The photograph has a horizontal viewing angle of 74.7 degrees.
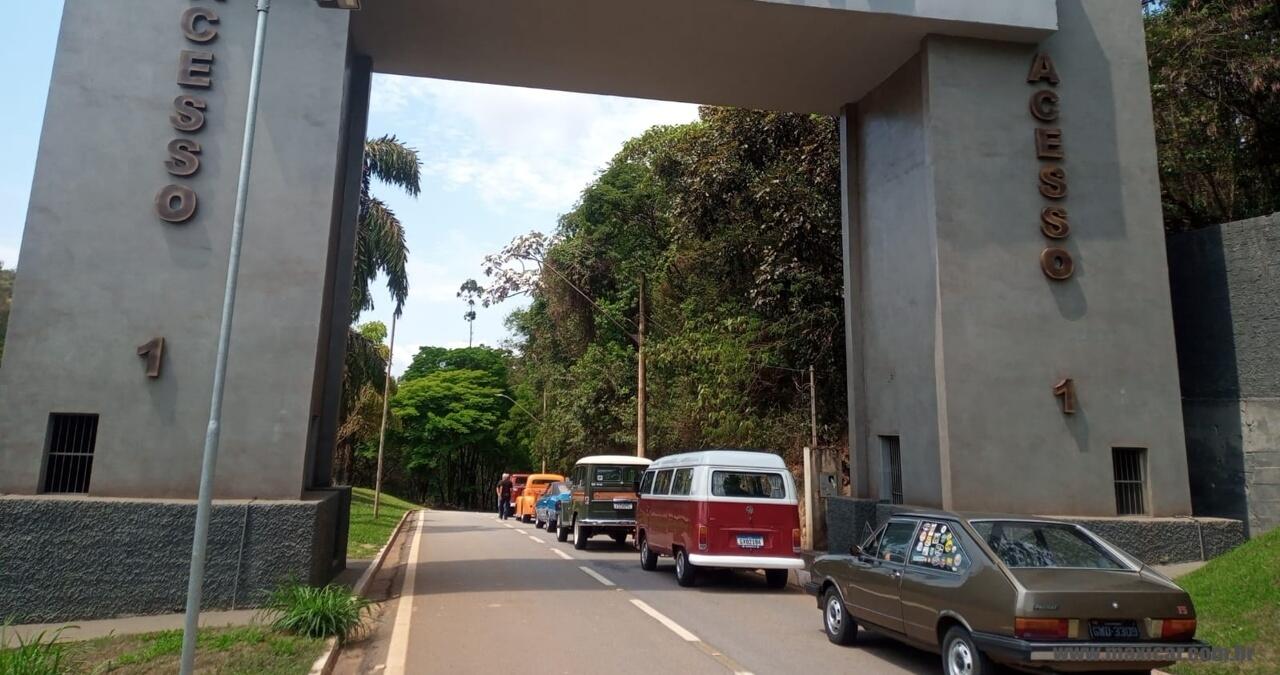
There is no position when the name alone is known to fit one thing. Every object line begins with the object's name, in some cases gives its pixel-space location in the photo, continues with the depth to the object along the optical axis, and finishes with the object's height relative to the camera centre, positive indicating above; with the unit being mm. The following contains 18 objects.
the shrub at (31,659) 6227 -1604
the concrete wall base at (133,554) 9734 -1192
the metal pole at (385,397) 30844 +2283
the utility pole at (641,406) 27125 +1924
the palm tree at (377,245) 27375 +6922
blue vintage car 25744 -1395
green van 19969 -741
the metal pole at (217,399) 6309 +444
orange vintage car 32375 -1074
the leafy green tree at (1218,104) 16641 +7585
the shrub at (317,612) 8773 -1636
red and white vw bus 13055 -753
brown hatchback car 6176 -973
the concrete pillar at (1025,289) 12812 +2953
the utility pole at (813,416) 19719 +1261
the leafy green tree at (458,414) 57500 +3231
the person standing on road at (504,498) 37844 -1615
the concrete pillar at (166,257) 10789 +2637
